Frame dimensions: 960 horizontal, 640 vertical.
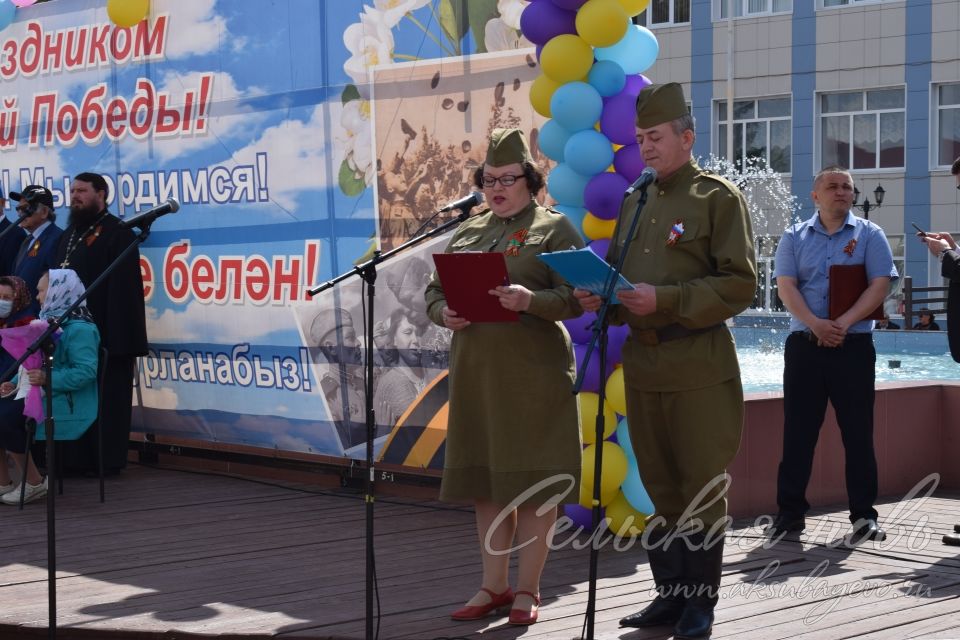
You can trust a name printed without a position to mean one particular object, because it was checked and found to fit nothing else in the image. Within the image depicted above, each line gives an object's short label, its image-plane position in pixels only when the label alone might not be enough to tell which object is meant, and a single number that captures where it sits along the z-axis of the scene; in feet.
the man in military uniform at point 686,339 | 13.71
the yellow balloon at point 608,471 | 18.42
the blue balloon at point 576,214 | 18.60
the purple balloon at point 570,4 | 18.20
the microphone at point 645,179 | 12.45
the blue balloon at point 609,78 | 18.10
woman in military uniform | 14.76
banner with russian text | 21.66
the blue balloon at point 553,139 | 18.57
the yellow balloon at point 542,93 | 18.69
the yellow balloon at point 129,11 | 26.37
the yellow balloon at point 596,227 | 18.29
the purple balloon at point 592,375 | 18.52
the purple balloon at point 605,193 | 17.90
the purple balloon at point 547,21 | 18.45
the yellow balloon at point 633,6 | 18.16
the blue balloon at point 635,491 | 18.62
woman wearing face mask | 22.95
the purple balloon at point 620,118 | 17.93
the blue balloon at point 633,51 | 18.31
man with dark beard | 25.95
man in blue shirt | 19.62
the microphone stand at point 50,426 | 14.79
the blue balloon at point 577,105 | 17.97
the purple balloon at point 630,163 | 18.01
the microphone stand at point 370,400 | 13.38
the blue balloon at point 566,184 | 18.31
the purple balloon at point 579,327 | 18.38
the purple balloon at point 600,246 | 18.20
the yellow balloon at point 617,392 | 18.38
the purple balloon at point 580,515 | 19.31
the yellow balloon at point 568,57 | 18.13
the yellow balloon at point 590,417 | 18.35
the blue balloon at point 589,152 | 17.95
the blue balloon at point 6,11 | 28.96
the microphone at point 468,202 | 14.19
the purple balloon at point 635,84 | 18.16
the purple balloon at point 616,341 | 18.56
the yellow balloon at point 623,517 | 18.92
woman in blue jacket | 23.26
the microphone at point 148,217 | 15.44
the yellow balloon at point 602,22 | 17.81
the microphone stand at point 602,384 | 12.12
